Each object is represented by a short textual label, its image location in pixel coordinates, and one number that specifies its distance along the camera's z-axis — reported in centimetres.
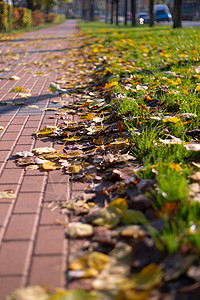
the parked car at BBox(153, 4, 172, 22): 3216
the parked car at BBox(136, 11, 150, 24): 3252
